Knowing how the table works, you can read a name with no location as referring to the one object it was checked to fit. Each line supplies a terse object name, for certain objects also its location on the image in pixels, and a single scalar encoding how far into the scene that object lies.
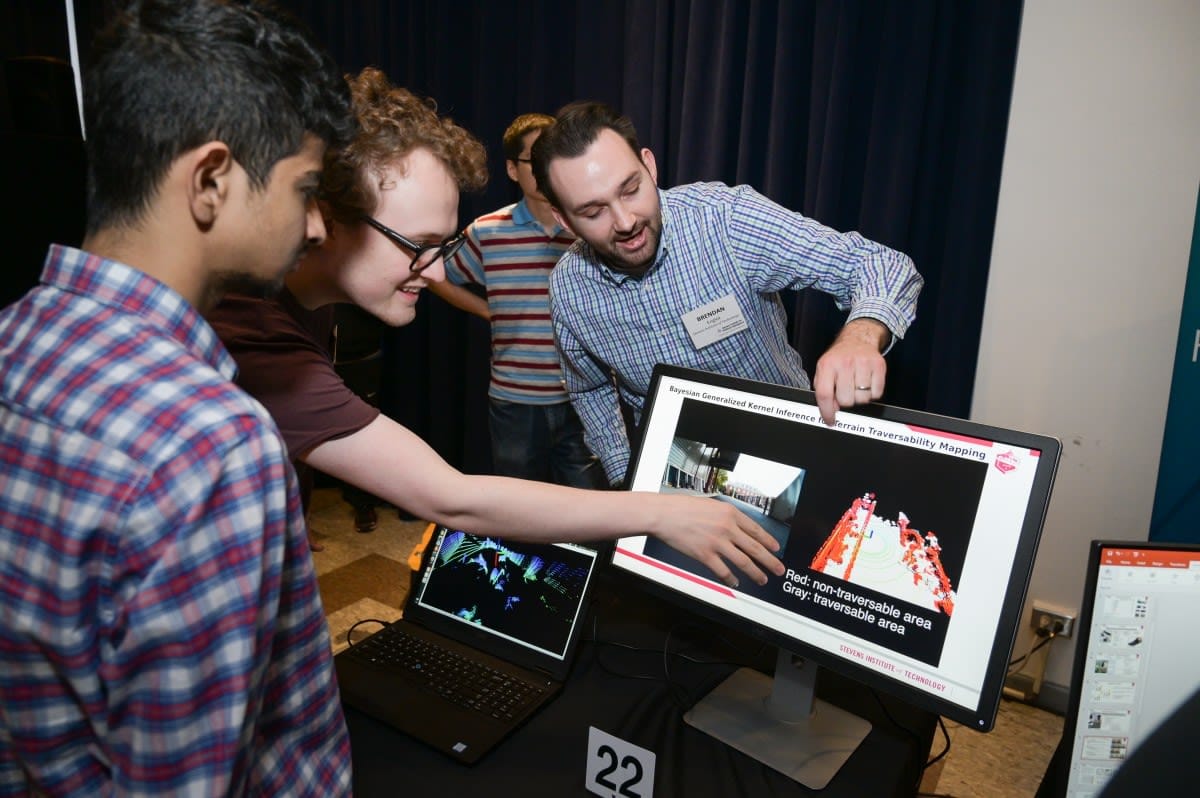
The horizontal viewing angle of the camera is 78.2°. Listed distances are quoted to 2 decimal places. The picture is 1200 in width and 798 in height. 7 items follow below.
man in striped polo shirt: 2.68
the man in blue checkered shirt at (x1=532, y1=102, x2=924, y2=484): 1.60
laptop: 1.01
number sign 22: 0.83
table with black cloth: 0.91
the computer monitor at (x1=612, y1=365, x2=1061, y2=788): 0.84
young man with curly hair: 0.91
